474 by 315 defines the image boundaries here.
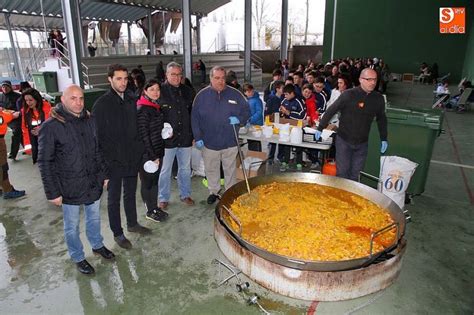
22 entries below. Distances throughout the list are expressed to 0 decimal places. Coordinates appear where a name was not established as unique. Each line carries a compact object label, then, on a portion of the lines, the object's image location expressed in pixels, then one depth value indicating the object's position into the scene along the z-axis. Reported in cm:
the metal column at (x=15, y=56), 1844
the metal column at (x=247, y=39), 1422
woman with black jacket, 381
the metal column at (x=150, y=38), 2236
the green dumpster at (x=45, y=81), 1372
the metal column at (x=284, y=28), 1614
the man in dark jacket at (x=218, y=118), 446
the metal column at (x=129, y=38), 2520
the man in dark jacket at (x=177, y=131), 431
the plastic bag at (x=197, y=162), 592
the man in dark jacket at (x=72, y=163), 291
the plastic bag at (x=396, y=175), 441
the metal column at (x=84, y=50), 1920
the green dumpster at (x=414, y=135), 462
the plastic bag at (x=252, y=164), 555
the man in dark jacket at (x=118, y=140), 337
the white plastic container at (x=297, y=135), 499
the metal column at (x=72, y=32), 741
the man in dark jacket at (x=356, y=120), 420
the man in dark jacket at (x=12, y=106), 669
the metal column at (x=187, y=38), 1130
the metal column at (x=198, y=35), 2578
